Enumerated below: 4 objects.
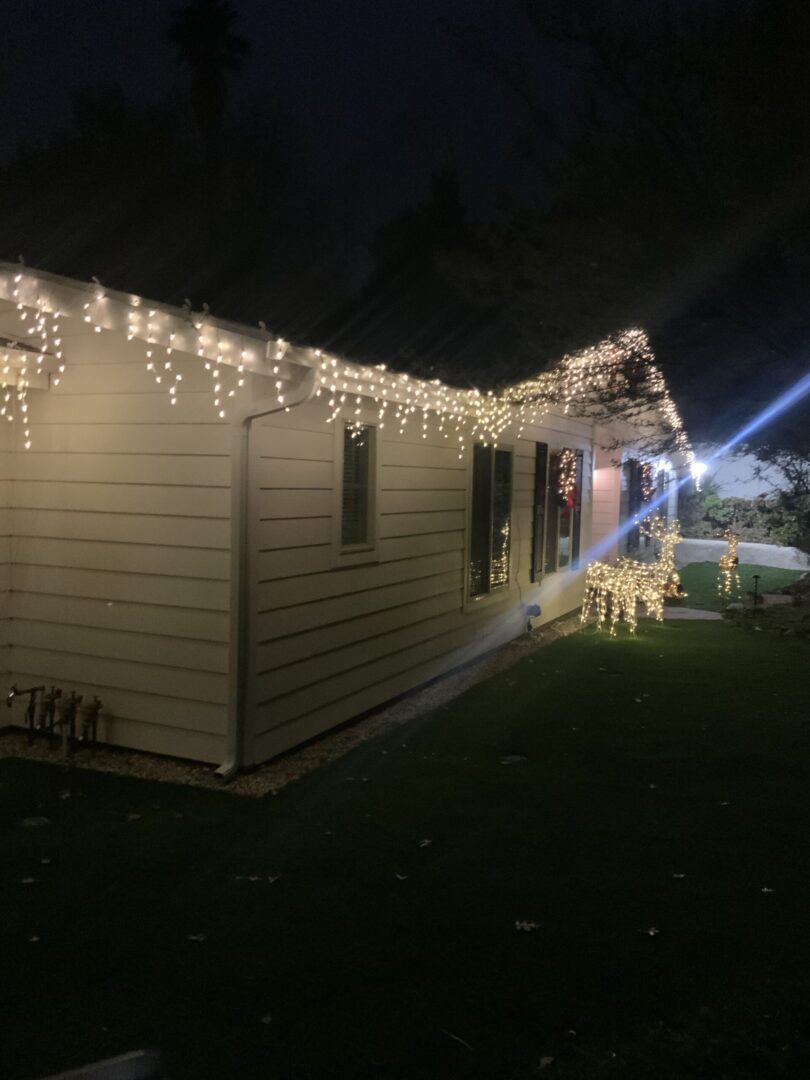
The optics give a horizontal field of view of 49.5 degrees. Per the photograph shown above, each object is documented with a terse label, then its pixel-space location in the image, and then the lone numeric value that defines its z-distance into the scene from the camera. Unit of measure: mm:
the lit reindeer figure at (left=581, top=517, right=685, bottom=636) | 11445
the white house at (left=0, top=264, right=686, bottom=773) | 5418
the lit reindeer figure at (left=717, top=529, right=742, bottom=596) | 15273
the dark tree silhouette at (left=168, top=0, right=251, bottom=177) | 19594
